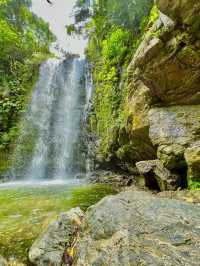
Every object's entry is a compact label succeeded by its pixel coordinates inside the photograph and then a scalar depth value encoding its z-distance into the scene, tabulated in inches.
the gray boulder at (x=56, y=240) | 105.6
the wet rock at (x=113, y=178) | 330.0
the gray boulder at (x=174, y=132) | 177.5
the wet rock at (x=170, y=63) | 177.2
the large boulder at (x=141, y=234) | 67.7
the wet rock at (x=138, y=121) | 239.3
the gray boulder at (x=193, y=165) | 145.0
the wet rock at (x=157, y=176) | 187.0
